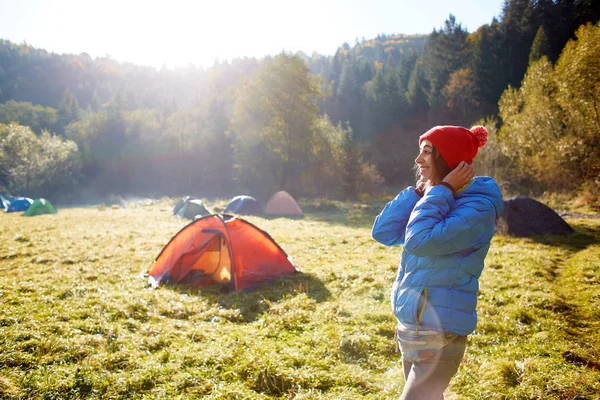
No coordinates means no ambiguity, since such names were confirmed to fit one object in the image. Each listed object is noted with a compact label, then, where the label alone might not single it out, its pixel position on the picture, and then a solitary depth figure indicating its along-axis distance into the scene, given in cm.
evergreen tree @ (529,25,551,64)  3516
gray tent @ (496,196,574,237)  1221
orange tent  794
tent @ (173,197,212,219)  2169
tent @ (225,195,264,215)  2428
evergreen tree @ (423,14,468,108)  5209
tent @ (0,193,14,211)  3278
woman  217
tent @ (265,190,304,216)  2464
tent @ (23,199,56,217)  2398
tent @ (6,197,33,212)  2812
